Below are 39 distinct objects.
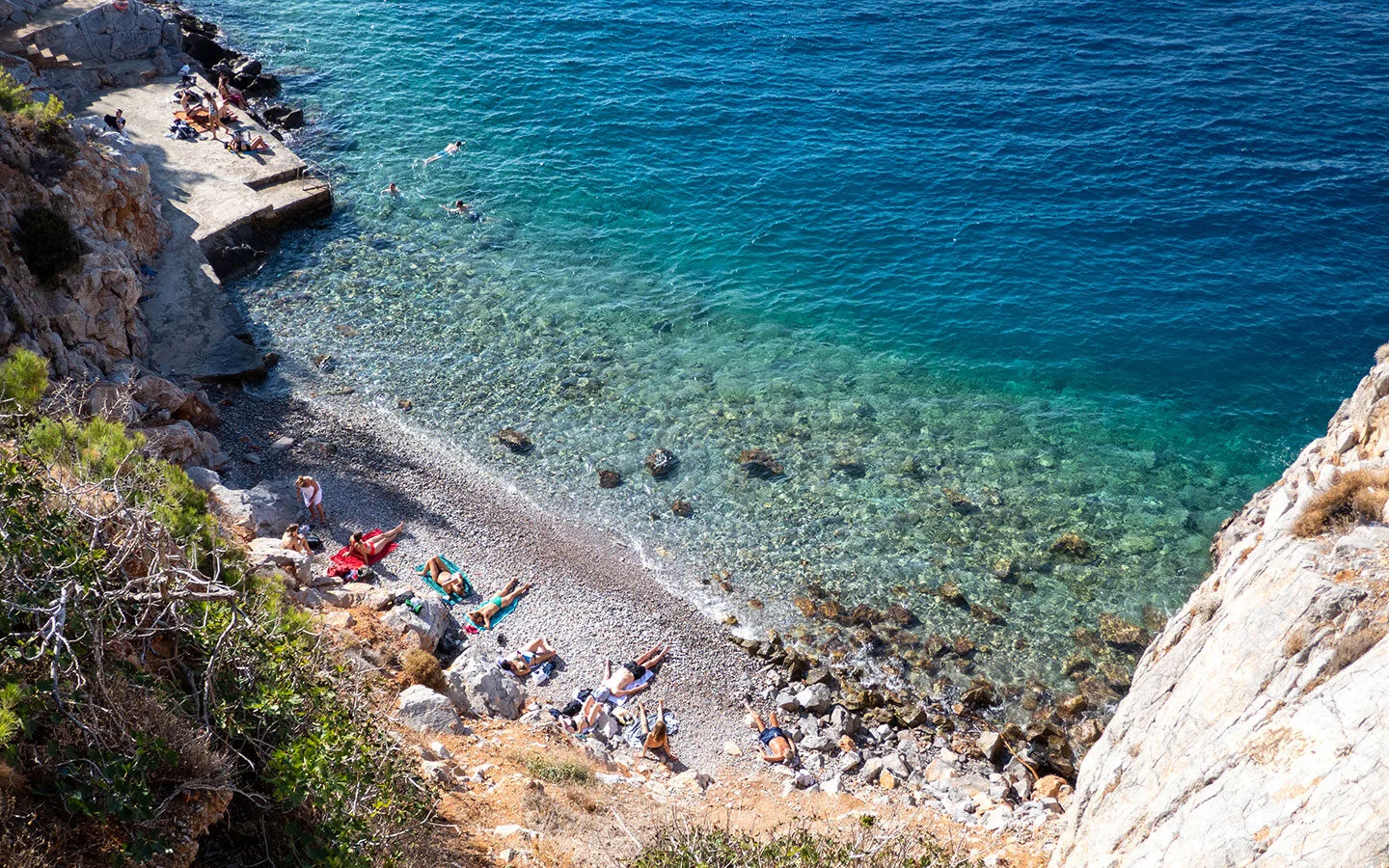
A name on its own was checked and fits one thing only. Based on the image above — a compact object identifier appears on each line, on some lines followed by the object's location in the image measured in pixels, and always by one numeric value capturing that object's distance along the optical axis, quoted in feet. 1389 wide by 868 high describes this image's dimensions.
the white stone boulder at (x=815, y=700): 66.54
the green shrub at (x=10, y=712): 25.53
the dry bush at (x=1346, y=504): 39.24
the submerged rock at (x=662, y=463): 86.22
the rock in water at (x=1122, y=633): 71.92
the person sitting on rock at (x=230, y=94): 131.44
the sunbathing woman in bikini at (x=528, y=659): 66.54
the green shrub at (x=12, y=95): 79.15
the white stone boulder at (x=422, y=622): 63.21
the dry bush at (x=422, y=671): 58.65
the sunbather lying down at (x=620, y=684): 63.52
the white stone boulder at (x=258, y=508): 68.39
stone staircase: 118.67
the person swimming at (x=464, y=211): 123.03
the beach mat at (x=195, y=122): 123.23
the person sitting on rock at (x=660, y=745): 61.98
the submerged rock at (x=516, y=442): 88.07
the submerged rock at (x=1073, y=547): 79.66
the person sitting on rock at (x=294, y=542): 68.33
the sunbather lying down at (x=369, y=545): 72.38
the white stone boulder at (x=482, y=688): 59.93
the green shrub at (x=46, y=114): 81.30
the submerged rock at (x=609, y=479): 85.30
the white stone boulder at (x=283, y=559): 62.28
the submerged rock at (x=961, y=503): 83.76
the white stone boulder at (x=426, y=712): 52.01
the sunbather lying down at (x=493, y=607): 69.82
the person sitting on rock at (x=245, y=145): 120.26
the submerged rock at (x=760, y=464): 86.74
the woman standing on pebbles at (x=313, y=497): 74.79
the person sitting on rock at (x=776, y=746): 63.00
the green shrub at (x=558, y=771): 51.29
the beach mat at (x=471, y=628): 69.05
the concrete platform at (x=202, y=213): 90.79
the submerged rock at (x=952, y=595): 75.15
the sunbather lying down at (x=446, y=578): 71.46
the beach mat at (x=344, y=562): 69.97
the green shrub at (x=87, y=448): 36.94
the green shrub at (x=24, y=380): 41.37
